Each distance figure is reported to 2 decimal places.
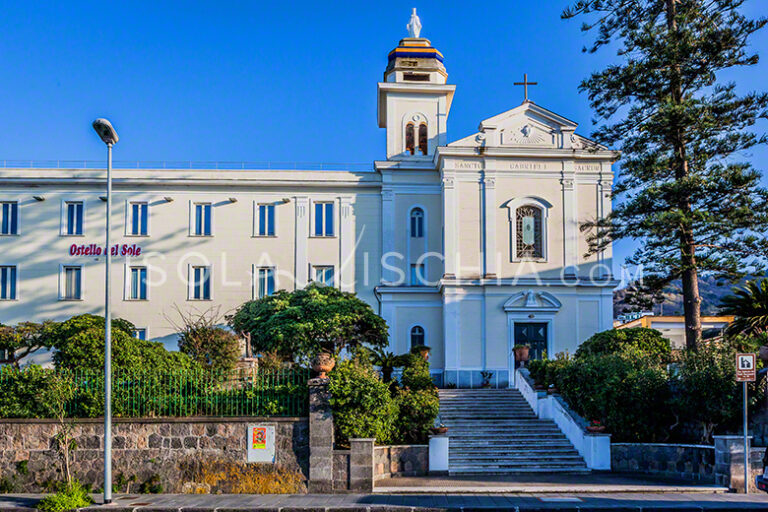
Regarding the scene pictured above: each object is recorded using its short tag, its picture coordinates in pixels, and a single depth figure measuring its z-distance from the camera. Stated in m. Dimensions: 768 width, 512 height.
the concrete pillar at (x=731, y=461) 15.12
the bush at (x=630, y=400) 18.00
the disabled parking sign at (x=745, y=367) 15.00
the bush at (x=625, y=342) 23.92
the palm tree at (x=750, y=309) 21.42
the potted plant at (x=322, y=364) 15.68
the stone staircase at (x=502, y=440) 18.05
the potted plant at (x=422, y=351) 27.21
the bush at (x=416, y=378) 20.04
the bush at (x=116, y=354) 17.69
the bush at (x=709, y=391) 16.58
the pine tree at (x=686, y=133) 20.88
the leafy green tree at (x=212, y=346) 23.44
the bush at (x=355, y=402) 15.55
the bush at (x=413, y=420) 18.30
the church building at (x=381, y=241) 30.06
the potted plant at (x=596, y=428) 17.98
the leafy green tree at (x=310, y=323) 24.78
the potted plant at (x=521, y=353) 26.75
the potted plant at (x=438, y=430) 18.09
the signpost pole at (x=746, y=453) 14.70
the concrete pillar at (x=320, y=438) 15.15
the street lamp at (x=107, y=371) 13.65
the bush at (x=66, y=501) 13.21
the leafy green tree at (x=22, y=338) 28.36
